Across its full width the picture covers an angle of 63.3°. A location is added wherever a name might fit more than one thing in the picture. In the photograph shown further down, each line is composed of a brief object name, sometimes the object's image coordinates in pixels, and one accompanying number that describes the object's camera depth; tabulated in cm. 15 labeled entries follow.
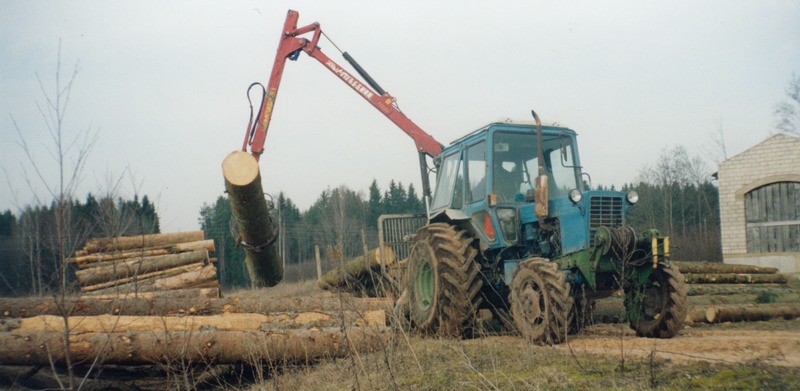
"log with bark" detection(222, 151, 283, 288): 812
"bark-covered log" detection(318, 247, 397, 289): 1033
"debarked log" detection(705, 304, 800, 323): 959
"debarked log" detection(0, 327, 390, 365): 621
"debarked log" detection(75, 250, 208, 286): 1164
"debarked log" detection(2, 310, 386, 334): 656
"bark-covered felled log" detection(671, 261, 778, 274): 1291
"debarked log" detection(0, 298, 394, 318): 718
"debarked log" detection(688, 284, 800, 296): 1162
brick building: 1797
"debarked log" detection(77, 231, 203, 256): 1261
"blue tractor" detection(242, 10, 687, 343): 642
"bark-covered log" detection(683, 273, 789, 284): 1262
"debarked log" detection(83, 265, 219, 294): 1142
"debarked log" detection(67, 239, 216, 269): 1226
